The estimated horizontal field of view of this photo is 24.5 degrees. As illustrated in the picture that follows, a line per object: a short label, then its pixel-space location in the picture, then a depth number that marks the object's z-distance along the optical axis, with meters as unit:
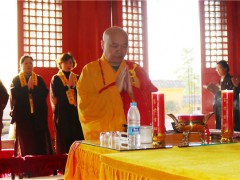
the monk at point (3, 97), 6.83
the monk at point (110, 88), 3.67
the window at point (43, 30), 8.22
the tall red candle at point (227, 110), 3.06
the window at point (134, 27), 8.85
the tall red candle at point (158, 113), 2.98
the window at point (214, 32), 9.35
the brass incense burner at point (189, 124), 3.05
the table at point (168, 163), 2.02
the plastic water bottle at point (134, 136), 2.94
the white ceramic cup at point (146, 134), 3.03
